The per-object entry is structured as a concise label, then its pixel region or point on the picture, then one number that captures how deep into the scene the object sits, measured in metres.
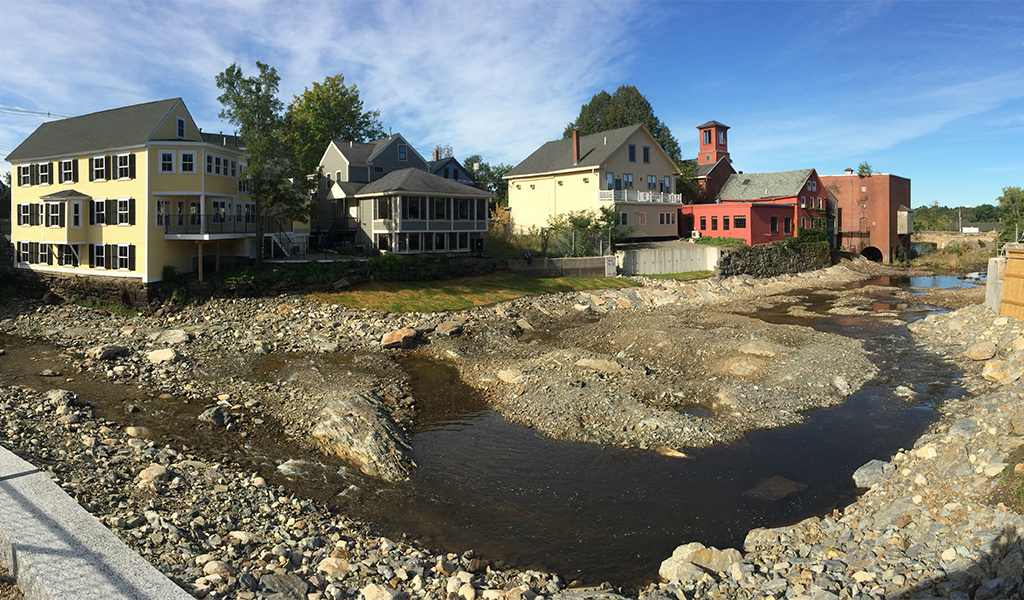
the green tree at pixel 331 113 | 58.66
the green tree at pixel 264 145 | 33.81
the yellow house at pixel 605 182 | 53.10
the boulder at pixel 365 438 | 15.76
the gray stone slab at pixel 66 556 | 8.80
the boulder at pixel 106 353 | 25.11
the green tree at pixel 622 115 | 74.06
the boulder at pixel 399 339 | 28.31
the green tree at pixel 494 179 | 77.86
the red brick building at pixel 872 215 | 68.12
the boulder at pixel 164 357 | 24.43
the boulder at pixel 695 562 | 10.90
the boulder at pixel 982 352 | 24.91
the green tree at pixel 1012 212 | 58.75
